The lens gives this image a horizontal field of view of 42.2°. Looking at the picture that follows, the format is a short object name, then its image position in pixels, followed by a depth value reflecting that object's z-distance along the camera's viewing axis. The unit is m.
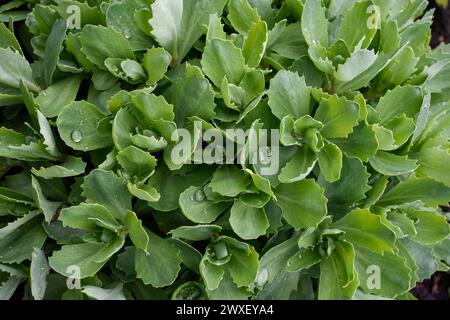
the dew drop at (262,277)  0.88
